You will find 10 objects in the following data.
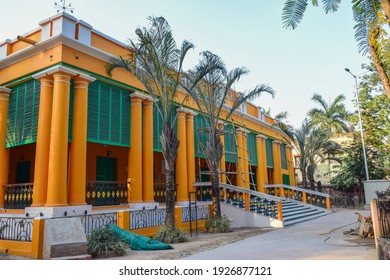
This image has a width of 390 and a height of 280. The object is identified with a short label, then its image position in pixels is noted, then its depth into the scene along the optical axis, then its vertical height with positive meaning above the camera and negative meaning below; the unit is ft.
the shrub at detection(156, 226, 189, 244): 30.34 -3.64
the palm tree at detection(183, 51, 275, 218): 40.45 +12.29
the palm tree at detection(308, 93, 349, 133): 87.53 +21.30
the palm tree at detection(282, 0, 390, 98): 19.66 +11.75
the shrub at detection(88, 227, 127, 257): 24.03 -3.42
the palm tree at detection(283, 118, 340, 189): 67.00 +10.18
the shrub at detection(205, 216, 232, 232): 38.58 -3.49
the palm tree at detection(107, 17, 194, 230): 31.96 +13.27
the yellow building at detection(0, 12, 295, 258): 30.42 +7.83
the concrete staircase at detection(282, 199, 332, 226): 45.91 -3.03
